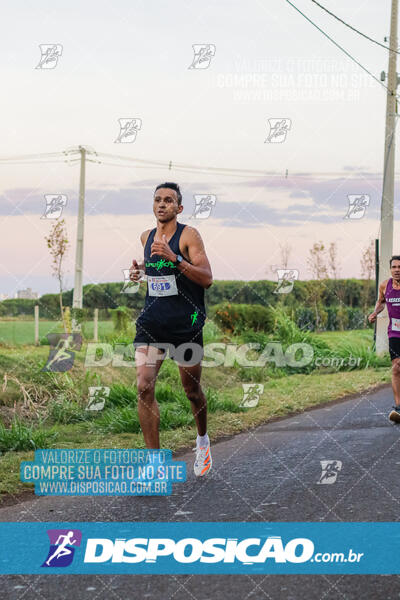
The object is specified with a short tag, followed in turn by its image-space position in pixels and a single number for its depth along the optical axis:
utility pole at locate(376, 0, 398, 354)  19.47
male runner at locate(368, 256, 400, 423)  10.09
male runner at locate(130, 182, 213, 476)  6.20
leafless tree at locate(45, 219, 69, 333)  19.32
